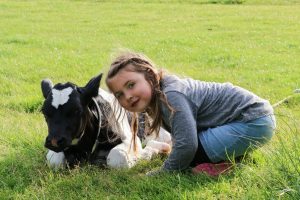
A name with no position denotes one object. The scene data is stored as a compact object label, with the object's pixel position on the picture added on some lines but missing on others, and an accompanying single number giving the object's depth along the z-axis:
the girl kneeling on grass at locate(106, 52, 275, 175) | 4.84
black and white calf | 4.98
